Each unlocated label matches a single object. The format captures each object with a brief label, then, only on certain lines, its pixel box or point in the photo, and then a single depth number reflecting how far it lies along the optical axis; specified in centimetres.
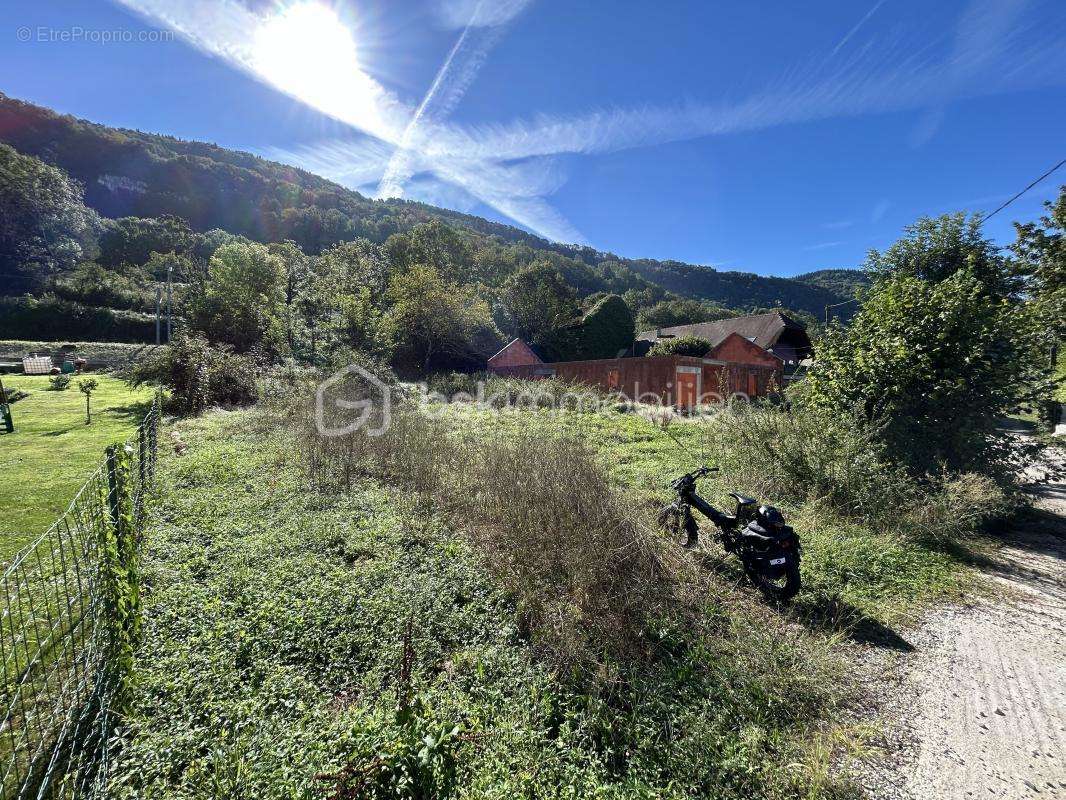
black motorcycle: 350
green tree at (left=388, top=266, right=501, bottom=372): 2211
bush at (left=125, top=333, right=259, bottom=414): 1178
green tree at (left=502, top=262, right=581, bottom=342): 3036
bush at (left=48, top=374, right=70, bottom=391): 1563
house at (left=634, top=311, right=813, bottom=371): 2664
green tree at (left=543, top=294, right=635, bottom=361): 2952
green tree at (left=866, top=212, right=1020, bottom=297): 995
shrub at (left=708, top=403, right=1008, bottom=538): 491
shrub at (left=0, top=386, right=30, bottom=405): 1284
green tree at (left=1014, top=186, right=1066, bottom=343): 977
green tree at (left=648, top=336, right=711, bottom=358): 2522
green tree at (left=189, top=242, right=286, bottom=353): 1742
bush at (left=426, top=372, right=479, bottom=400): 1686
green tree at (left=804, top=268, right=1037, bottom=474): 533
